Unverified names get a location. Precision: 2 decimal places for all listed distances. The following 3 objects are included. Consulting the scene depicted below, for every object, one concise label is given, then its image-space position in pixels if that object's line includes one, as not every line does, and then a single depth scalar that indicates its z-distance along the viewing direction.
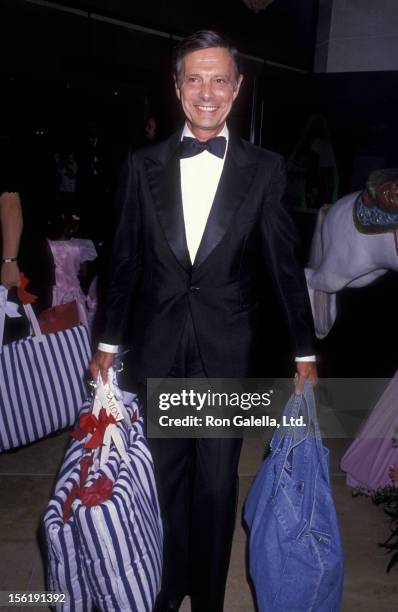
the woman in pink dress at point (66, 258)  3.12
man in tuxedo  1.52
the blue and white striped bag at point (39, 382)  2.23
